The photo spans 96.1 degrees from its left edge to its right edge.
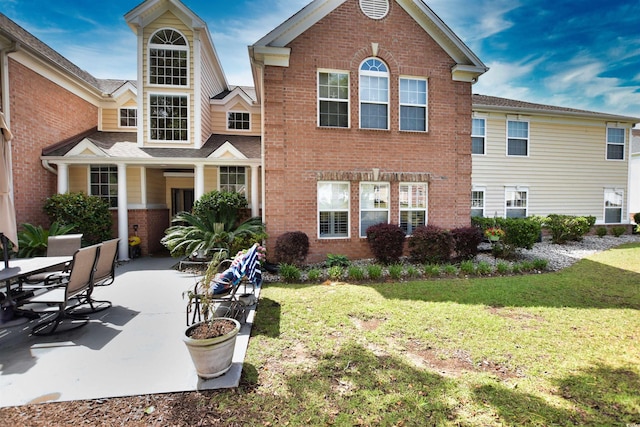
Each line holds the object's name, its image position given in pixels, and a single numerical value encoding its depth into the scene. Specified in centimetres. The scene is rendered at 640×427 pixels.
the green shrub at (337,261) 893
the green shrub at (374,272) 772
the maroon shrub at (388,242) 889
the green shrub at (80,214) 932
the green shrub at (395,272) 780
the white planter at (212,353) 304
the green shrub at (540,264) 865
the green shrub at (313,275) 769
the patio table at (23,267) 441
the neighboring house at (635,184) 2148
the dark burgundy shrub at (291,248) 855
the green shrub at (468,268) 818
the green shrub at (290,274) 768
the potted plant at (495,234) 969
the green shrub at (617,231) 1523
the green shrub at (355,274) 772
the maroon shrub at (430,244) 895
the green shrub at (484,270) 818
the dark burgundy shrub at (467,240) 927
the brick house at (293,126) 915
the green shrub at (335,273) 777
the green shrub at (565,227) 1300
